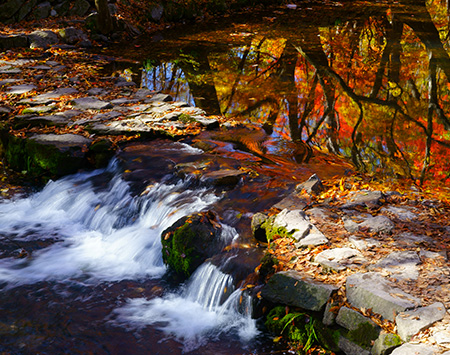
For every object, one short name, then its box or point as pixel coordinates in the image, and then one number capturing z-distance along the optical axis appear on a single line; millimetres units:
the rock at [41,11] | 15664
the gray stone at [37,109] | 8531
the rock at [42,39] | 13219
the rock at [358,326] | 3611
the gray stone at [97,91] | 9688
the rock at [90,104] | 8859
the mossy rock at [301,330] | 3926
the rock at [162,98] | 9301
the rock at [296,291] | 3982
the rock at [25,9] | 15430
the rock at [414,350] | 3188
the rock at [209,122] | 8242
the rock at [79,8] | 16234
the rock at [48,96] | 9008
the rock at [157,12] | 17266
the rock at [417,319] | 3412
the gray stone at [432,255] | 4266
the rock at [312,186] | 5719
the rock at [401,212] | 5005
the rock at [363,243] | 4535
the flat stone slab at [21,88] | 9586
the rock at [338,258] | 4277
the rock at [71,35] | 14109
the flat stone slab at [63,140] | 7371
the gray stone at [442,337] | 3252
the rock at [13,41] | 12969
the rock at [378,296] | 3620
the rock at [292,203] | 5379
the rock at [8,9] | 15219
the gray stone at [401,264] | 4055
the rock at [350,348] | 3660
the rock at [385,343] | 3438
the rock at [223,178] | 6207
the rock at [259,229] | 5160
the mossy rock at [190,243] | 5121
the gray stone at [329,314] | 3883
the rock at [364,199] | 5309
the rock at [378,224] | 4773
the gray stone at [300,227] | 4699
